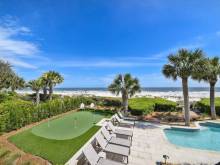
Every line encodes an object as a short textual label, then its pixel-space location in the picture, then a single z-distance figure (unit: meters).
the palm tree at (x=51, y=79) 22.94
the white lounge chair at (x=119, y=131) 8.03
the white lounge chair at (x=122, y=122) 11.03
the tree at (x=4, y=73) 22.02
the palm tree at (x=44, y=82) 22.95
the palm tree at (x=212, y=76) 11.96
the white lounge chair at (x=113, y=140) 6.48
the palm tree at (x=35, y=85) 22.55
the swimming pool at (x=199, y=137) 8.10
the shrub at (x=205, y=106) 13.66
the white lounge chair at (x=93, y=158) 4.89
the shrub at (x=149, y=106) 14.09
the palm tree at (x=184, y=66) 10.52
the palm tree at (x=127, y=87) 14.36
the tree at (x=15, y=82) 23.84
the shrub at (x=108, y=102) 19.97
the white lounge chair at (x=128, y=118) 12.49
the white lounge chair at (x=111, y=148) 5.71
